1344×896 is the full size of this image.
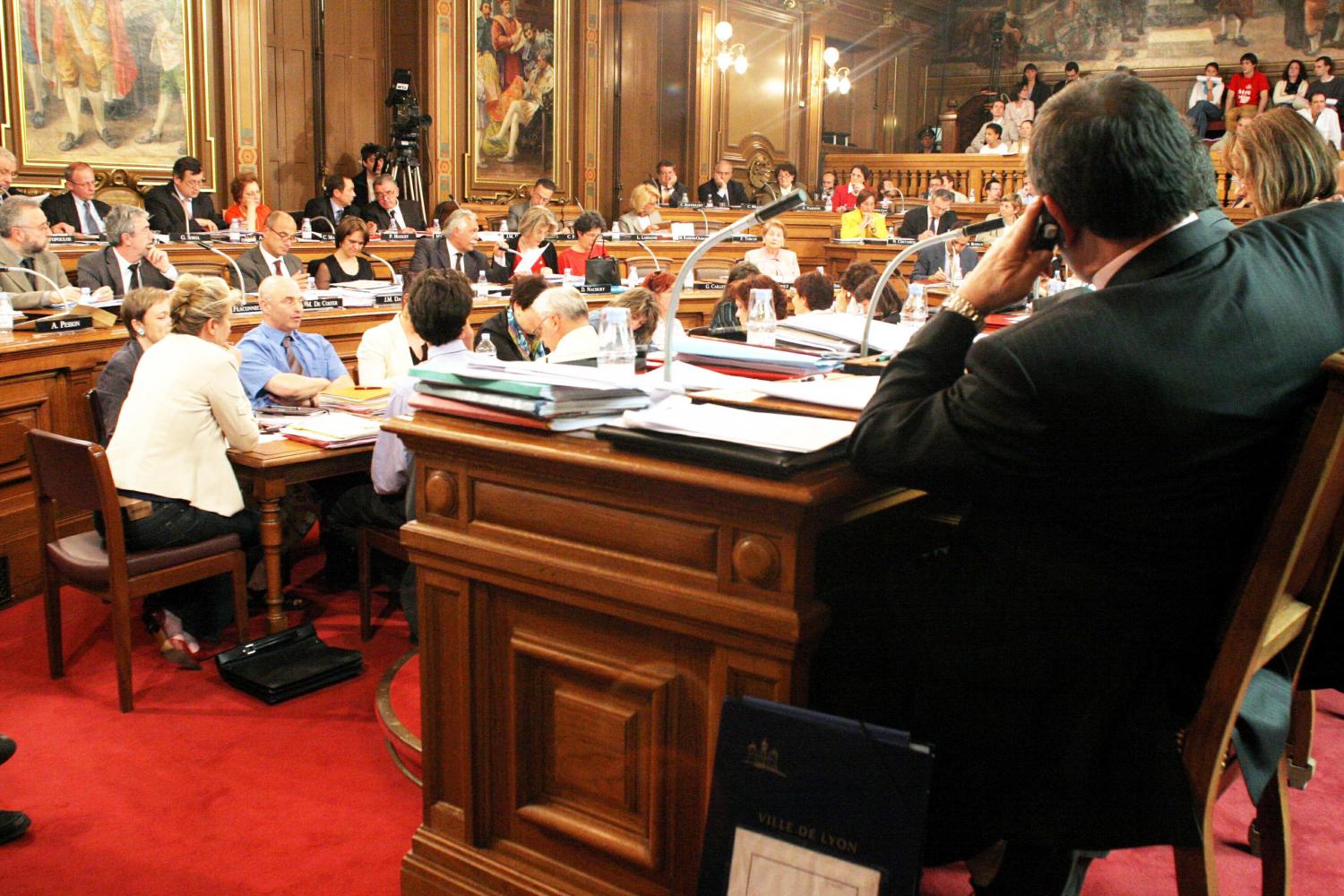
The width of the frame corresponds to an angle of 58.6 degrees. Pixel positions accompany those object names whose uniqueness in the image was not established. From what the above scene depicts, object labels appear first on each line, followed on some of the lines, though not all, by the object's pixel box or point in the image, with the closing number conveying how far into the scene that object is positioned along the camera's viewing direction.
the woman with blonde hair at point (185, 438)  3.34
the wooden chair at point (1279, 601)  1.35
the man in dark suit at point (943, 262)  7.46
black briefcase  3.27
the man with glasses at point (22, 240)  5.64
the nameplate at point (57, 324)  4.29
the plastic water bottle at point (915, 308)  3.83
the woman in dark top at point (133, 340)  3.80
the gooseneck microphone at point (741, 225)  1.81
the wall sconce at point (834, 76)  14.12
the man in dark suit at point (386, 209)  9.62
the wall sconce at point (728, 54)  12.64
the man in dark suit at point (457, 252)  7.62
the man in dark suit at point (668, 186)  12.09
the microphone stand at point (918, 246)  1.99
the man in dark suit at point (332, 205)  9.45
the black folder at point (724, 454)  1.57
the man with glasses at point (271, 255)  6.77
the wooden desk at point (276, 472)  3.46
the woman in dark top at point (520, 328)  4.54
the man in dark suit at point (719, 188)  12.72
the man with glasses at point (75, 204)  7.79
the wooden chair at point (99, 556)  3.09
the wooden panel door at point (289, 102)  10.09
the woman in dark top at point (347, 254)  7.18
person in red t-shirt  13.46
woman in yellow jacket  10.71
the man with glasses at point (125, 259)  6.00
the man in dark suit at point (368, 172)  10.01
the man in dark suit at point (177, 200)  8.40
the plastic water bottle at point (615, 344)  2.19
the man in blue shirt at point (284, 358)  4.18
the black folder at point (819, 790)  1.48
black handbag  6.82
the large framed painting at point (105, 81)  8.13
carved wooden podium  1.65
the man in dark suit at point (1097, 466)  1.38
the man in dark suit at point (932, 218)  9.89
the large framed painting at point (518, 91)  11.03
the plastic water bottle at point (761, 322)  2.54
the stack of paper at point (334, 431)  3.62
